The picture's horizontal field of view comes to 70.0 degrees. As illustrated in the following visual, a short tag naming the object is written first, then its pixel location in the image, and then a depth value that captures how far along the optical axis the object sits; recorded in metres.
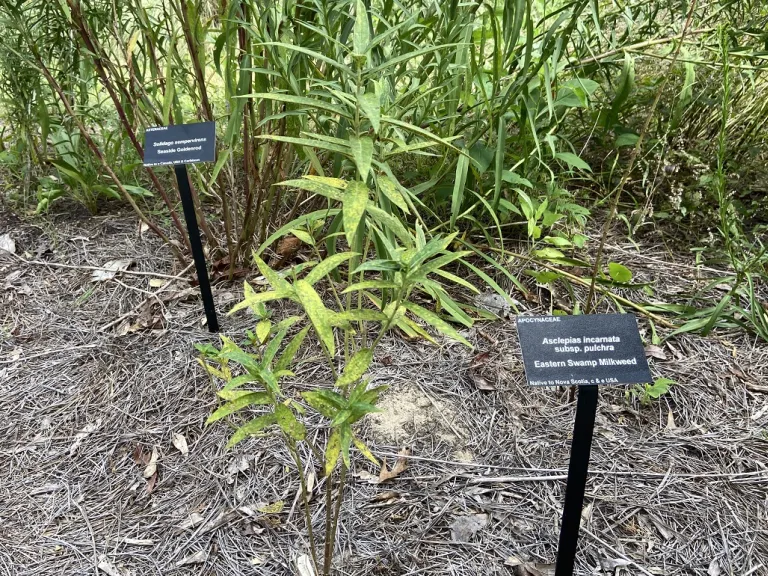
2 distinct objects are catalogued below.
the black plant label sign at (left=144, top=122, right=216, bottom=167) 1.37
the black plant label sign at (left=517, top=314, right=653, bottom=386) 0.77
